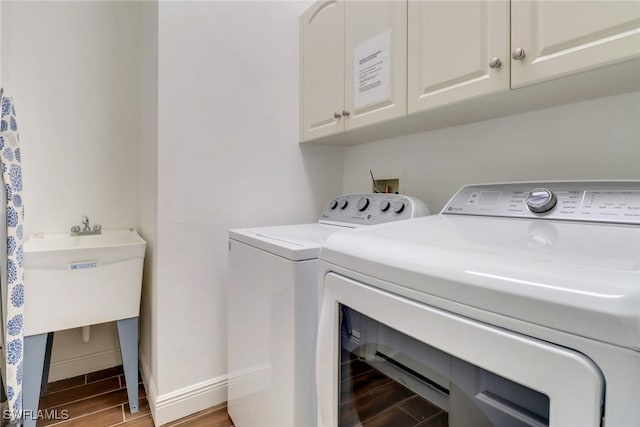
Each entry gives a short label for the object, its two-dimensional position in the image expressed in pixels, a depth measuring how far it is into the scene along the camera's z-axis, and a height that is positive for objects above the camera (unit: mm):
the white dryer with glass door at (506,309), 382 -155
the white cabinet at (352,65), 1216 +643
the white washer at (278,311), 949 -348
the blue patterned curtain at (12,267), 1157 -220
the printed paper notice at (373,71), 1254 +578
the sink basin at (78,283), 1284 -329
